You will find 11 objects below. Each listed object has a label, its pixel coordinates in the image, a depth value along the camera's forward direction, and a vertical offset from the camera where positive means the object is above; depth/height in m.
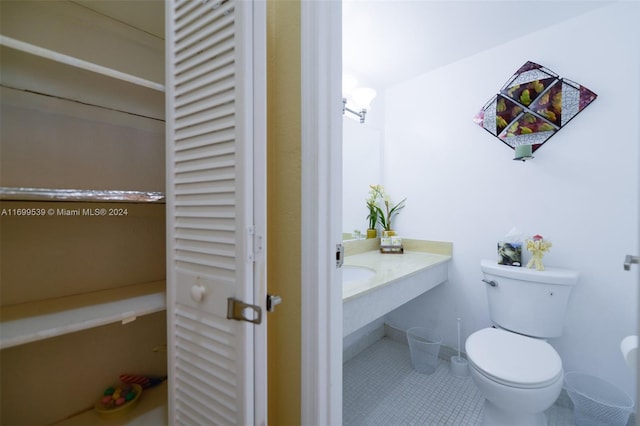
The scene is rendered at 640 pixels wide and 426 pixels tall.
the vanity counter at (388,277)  1.18 -0.37
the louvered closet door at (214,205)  0.61 +0.01
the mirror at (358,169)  2.01 +0.33
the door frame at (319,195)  0.74 +0.04
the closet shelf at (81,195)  0.63 +0.04
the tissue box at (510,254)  1.61 -0.28
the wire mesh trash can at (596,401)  1.28 -1.00
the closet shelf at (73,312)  0.62 -0.29
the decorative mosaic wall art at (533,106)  1.50 +0.64
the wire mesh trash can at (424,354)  1.83 -1.04
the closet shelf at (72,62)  0.59 +0.37
